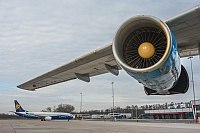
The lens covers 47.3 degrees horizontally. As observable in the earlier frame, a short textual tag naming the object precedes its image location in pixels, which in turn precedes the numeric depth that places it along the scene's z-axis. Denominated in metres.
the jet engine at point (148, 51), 4.78
